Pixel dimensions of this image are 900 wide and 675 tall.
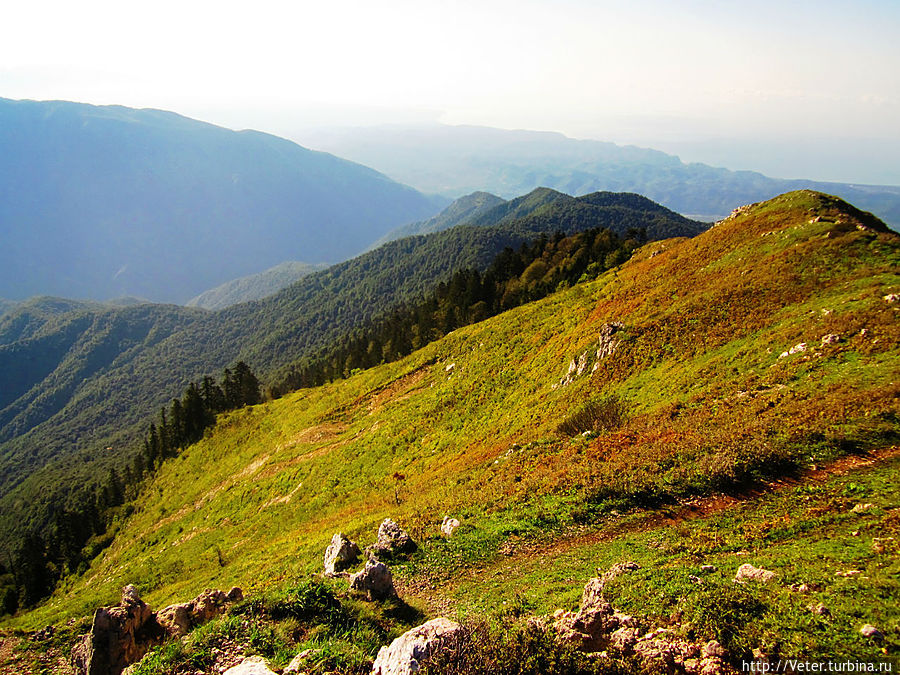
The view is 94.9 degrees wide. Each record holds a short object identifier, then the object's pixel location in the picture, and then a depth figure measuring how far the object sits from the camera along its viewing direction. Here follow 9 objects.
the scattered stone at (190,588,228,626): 11.98
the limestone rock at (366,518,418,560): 15.92
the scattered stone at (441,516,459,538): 16.97
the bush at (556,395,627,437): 22.86
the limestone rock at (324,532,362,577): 15.76
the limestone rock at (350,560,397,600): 12.61
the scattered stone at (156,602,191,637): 11.84
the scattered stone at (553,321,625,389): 30.48
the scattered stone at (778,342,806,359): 20.36
